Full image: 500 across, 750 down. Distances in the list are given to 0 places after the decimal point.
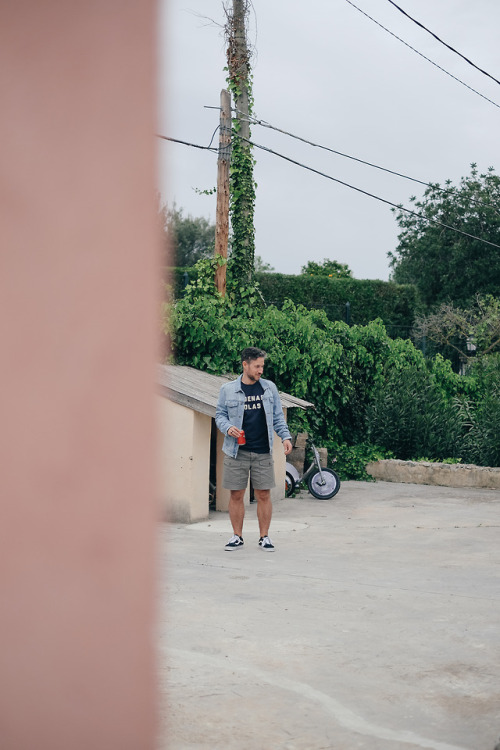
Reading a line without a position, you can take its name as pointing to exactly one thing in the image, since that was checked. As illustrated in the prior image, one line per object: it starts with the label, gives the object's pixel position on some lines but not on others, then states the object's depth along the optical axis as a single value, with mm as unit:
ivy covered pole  14883
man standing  7965
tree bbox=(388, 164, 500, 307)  38812
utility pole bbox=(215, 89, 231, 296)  13781
